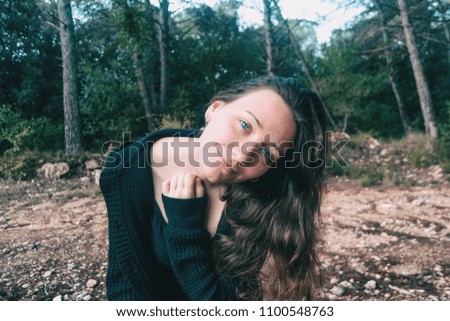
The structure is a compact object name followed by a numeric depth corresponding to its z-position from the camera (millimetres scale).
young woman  1121
